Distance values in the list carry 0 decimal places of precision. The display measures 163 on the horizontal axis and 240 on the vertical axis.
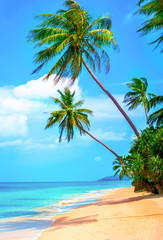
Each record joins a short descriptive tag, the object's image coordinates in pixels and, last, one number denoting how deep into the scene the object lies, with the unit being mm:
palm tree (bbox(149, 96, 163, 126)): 18464
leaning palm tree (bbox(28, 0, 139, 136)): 14031
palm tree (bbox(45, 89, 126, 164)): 21869
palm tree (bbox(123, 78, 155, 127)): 23797
